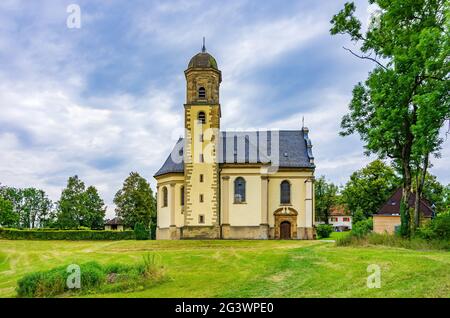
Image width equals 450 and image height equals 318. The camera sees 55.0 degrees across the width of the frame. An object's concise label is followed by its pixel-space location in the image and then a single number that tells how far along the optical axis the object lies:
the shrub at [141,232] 42.69
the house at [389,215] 44.62
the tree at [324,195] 74.62
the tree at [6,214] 69.32
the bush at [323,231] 44.53
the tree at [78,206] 62.09
